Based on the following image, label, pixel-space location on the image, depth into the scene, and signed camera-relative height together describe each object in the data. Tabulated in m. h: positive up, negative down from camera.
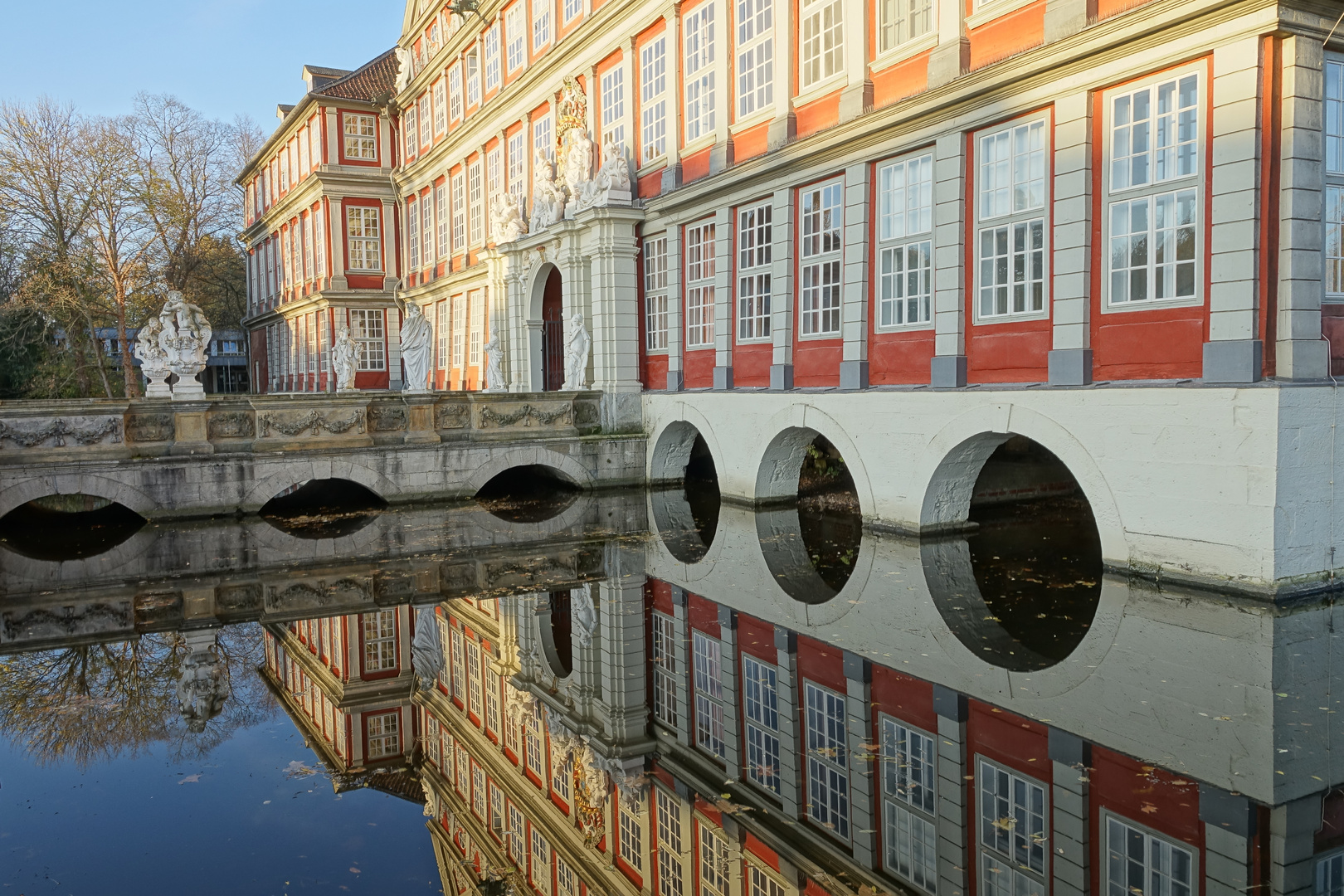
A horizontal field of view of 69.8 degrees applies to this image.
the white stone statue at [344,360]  30.98 +1.27
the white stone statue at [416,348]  21.73 +1.15
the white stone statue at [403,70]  36.81 +12.64
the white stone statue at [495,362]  26.45 +0.98
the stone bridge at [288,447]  15.36 -0.84
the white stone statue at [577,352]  20.75 +0.97
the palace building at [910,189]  8.95 +2.70
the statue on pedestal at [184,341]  17.84 +1.13
